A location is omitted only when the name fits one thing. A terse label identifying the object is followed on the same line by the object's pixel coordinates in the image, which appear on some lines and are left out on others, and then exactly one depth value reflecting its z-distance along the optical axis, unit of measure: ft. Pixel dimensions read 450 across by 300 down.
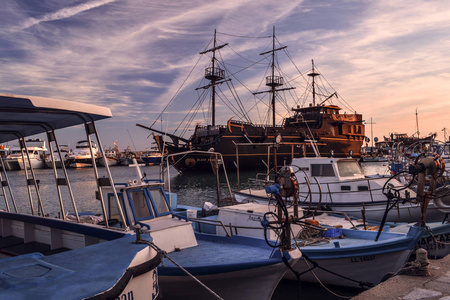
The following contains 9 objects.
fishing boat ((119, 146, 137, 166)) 432.62
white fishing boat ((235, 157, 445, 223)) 54.08
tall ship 205.98
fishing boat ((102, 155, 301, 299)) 25.07
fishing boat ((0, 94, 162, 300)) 12.91
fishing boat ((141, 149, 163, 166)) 424.99
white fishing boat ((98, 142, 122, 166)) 421.38
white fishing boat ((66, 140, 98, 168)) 377.30
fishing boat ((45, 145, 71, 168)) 399.18
